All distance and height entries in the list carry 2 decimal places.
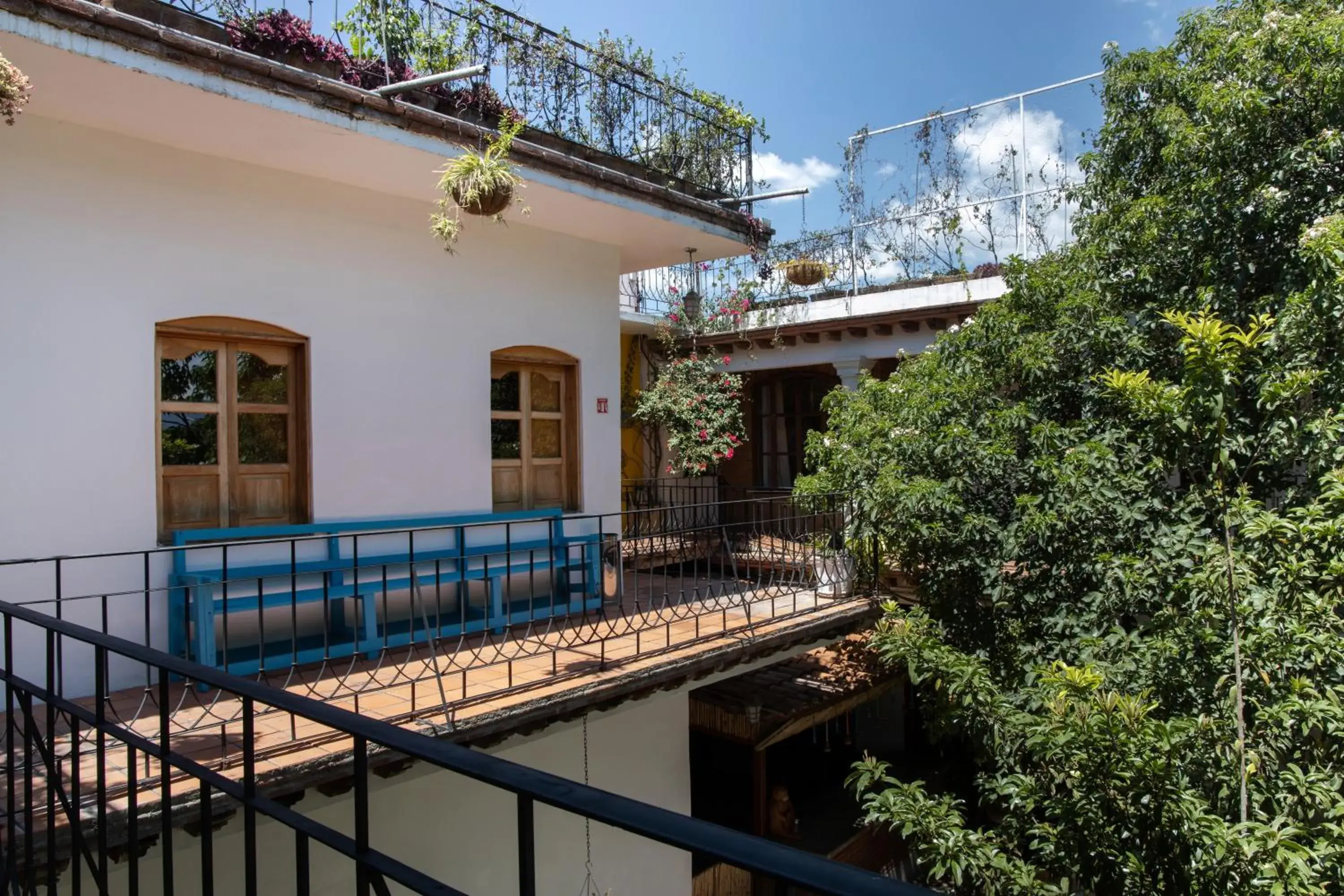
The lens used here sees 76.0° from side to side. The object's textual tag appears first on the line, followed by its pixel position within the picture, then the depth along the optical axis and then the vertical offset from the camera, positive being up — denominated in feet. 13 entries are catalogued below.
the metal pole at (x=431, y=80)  17.51 +8.20
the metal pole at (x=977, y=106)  36.18 +16.82
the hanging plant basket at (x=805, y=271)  39.86 +8.88
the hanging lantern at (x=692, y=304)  33.58 +6.31
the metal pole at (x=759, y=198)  26.18 +8.54
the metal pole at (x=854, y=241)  43.62 +11.31
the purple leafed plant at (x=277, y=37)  17.19 +8.98
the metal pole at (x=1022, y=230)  38.65 +10.23
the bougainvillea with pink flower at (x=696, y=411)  35.91 +2.29
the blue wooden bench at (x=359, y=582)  17.13 -2.54
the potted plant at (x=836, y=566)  26.66 -3.27
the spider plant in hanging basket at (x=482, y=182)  18.83 +6.40
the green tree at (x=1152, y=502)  15.43 -1.09
